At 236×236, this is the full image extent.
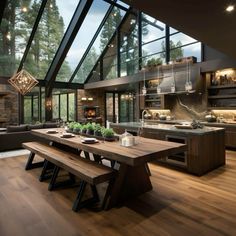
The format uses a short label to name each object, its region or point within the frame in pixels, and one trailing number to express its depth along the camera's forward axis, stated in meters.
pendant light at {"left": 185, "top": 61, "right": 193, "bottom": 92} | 7.21
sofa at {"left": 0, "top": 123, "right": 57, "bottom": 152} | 6.57
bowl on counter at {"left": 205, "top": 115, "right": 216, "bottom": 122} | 6.95
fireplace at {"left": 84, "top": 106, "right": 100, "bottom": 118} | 12.41
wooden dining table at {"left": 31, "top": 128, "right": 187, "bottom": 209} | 2.65
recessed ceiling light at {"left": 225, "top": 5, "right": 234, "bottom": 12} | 2.51
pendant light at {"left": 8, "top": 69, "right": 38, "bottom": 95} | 8.38
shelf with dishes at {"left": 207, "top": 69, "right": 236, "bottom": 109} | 6.86
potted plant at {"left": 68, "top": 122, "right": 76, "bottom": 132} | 4.68
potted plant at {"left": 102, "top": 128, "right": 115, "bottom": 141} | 3.59
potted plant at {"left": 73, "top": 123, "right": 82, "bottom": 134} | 4.43
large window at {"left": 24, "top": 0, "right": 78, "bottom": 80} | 8.01
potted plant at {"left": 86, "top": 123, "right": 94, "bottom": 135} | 4.02
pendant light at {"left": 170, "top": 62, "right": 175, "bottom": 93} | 6.27
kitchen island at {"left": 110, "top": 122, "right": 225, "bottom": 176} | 4.17
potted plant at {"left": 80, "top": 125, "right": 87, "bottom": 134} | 4.19
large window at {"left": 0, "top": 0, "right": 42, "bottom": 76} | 7.39
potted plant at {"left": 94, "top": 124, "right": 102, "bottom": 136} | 3.82
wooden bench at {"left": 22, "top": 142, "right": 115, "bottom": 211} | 2.78
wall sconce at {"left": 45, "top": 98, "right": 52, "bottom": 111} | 10.97
